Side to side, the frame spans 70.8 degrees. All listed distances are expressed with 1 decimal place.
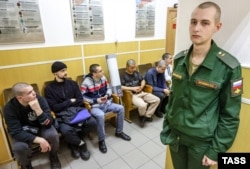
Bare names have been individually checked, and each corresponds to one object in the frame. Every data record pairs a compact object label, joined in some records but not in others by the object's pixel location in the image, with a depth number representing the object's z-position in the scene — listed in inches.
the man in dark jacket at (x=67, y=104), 89.1
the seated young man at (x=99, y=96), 104.0
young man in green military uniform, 38.7
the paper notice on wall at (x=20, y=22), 86.0
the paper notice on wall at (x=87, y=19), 107.2
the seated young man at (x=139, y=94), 118.6
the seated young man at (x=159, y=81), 126.0
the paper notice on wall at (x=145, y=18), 139.3
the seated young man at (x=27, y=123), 73.3
